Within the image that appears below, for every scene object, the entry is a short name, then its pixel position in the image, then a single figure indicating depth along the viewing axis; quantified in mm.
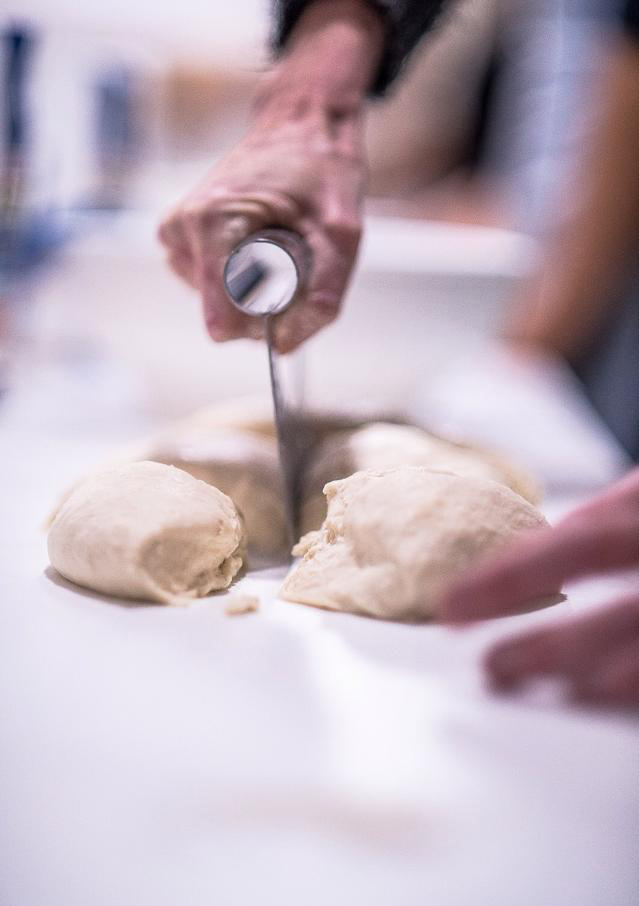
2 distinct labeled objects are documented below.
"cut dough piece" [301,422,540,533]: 662
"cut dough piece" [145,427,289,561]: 566
